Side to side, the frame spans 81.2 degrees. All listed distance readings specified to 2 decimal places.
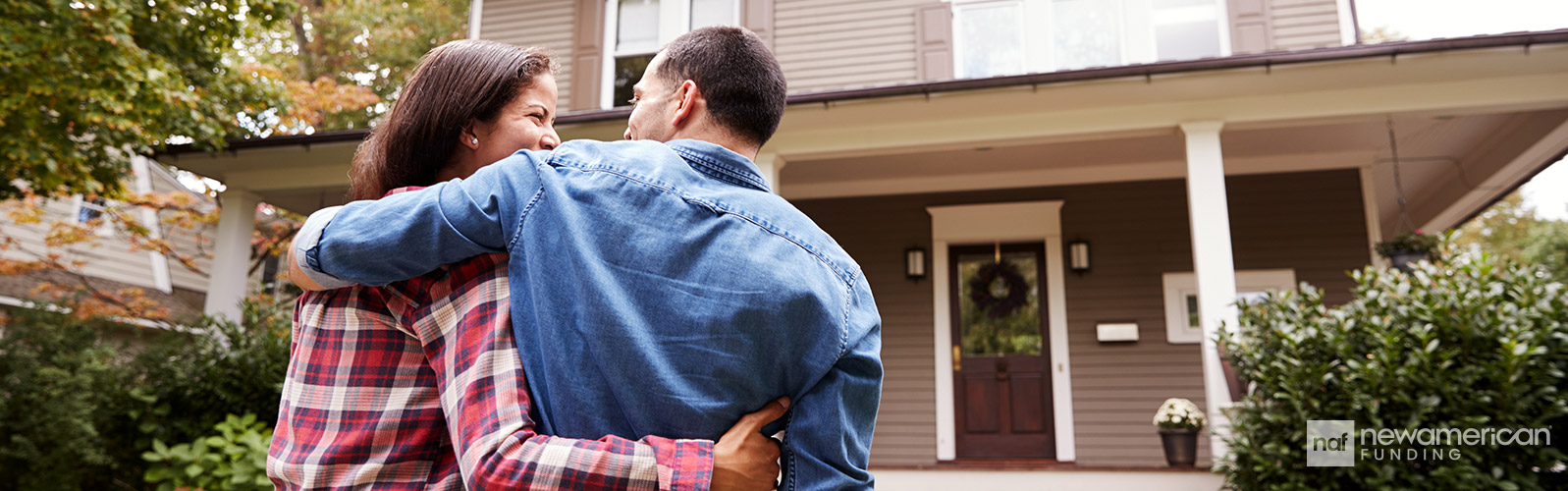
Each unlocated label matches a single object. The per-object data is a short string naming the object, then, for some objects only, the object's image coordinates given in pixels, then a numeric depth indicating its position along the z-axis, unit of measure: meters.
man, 1.05
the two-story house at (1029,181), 6.84
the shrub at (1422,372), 4.21
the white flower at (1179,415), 6.36
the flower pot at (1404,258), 6.55
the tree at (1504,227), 21.45
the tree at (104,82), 5.73
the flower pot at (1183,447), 6.29
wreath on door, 8.42
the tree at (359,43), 15.17
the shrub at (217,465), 4.98
